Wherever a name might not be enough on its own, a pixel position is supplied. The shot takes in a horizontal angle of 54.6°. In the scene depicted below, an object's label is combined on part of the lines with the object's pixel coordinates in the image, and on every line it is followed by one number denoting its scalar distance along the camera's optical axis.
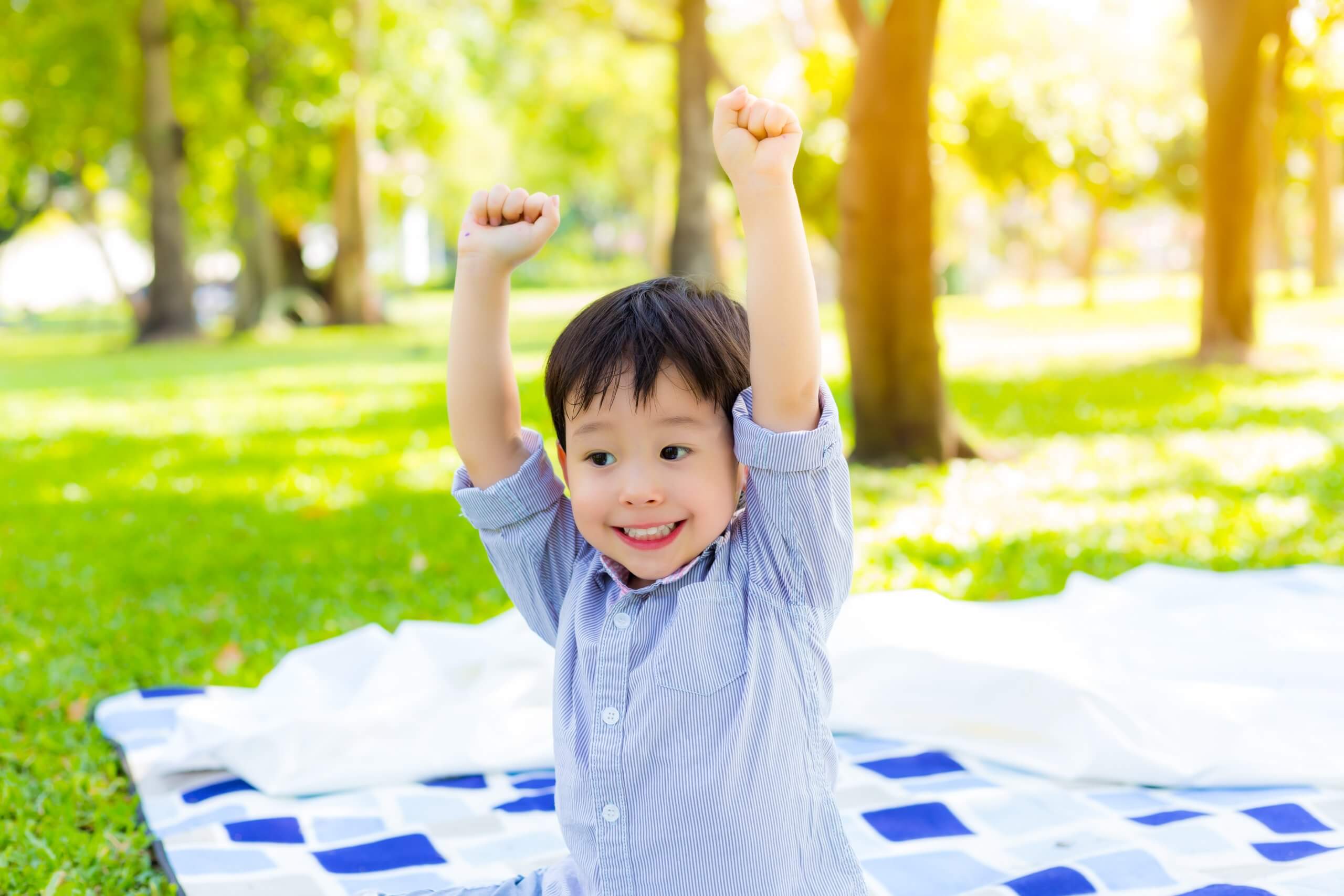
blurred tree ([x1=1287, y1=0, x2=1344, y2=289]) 10.34
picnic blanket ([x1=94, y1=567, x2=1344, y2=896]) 2.45
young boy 1.73
